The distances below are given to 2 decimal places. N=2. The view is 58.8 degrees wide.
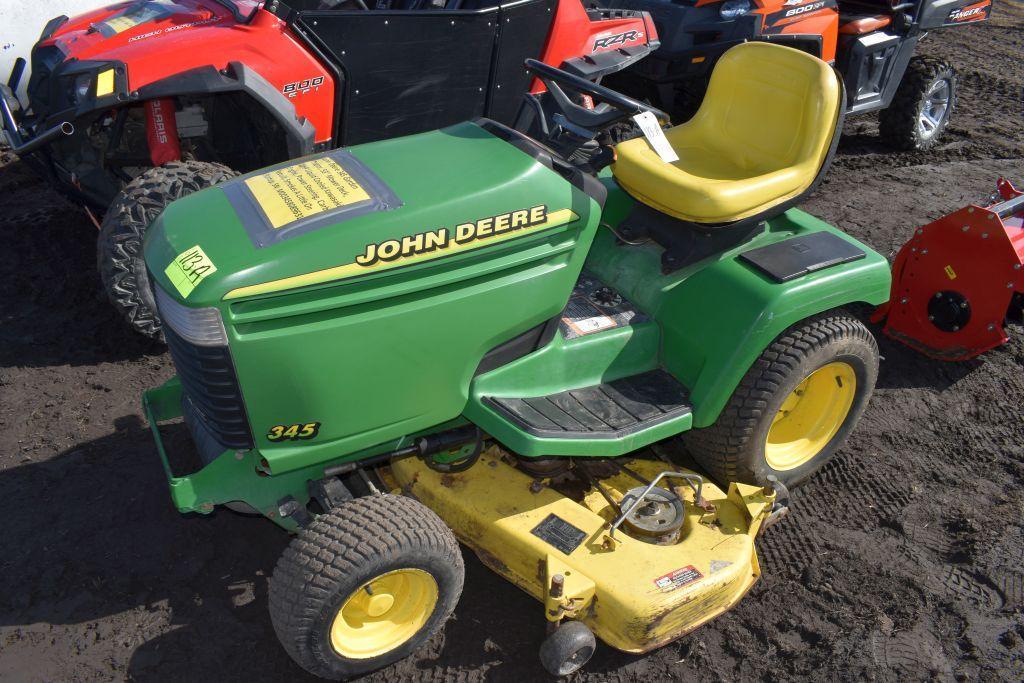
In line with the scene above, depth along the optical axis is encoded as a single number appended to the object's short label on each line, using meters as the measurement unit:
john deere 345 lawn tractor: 2.52
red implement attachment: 4.22
